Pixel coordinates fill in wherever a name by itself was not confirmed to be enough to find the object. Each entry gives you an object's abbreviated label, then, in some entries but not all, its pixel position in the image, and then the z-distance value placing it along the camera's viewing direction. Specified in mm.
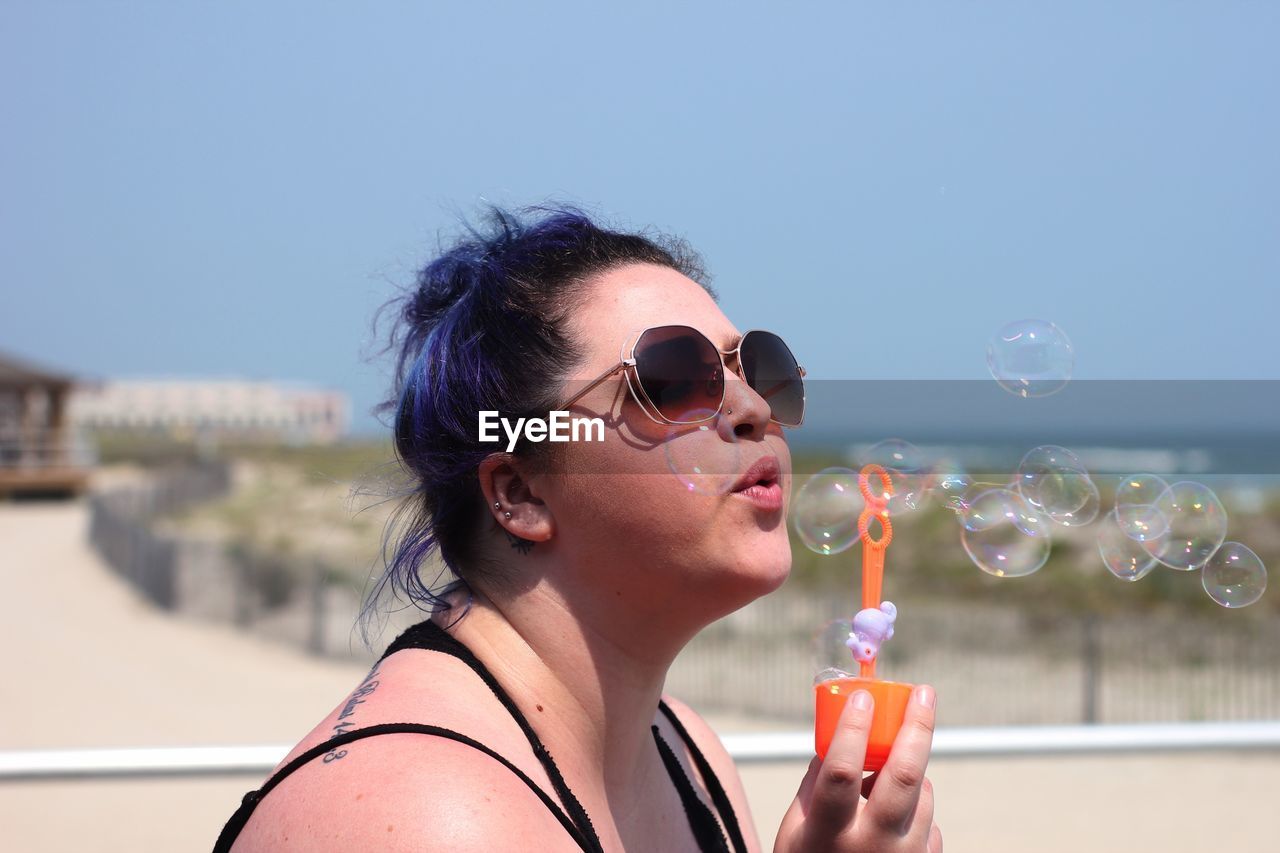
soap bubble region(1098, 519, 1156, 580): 2475
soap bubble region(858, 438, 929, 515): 2162
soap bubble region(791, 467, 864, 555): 2236
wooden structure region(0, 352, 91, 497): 33000
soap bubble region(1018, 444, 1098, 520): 2426
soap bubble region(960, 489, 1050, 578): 2328
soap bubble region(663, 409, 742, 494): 1524
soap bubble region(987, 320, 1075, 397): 2426
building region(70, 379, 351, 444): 47094
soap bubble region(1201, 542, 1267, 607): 2572
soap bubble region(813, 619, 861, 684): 1983
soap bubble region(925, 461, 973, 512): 2283
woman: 1370
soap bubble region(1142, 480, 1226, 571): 2457
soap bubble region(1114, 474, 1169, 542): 2471
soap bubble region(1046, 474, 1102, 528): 2400
